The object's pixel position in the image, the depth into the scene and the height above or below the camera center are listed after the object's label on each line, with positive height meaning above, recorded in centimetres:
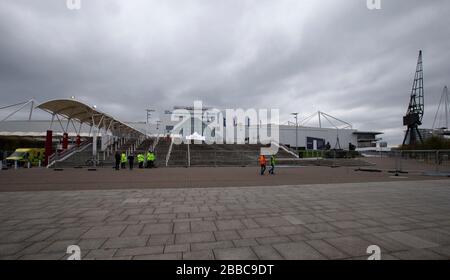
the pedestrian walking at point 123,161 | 1983 -101
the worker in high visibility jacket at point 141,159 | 2011 -90
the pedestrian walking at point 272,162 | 1543 -93
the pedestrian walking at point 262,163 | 1473 -92
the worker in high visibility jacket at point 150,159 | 2028 -87
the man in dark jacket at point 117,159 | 1797 -76
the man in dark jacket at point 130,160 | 1836 -86
